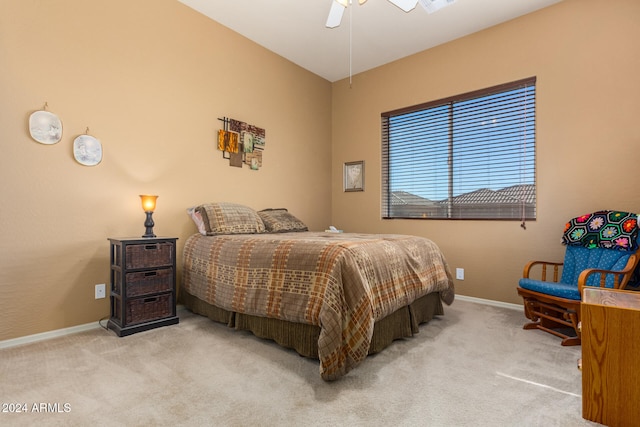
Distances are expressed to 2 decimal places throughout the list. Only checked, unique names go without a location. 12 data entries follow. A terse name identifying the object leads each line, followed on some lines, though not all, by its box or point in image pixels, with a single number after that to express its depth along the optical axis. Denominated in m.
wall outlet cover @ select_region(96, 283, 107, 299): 2.69
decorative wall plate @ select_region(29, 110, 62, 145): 2.36
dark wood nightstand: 2.47
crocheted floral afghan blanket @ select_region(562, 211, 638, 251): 2.48
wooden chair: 2.32
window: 3.35
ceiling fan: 2.47
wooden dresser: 1.28
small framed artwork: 4.64
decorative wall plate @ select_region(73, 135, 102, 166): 2.56
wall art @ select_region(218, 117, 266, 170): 3.61
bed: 1.86
